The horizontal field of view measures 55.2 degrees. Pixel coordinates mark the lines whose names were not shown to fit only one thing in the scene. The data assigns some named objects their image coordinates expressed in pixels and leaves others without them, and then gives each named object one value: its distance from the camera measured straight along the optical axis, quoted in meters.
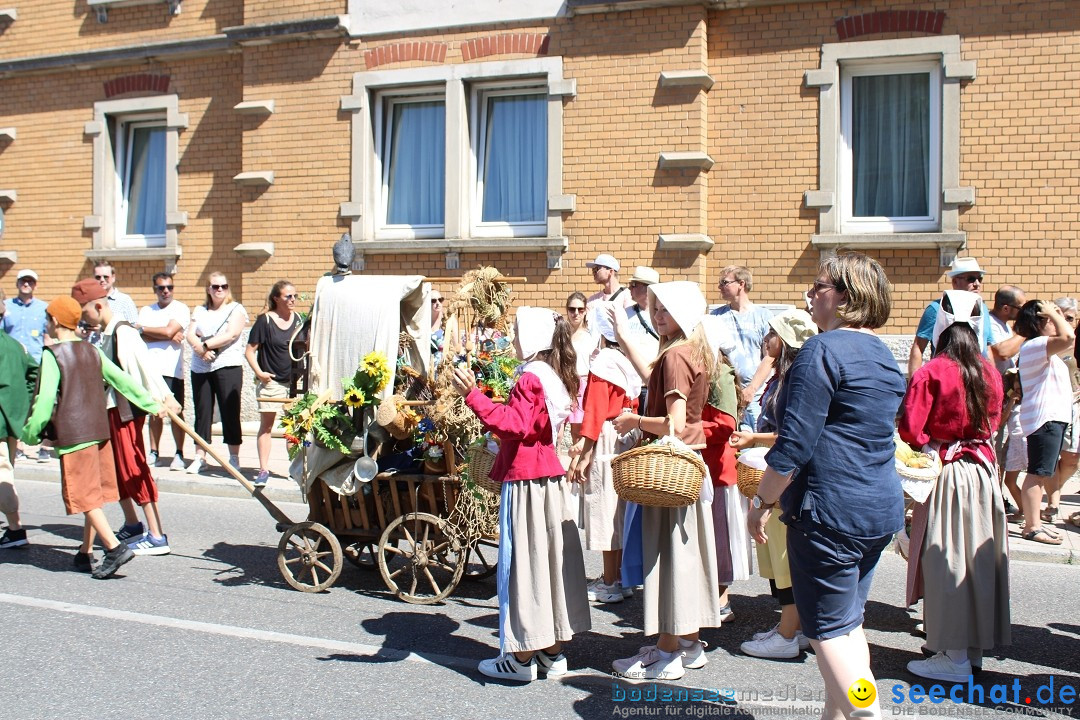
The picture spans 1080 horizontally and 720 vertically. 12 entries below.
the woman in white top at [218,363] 11.06
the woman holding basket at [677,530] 5.16
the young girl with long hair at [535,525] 5.15
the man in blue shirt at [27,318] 12.27
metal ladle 6.50
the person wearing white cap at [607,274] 9.72
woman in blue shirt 3.95
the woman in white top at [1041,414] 8.34
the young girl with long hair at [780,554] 5.60
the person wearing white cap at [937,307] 8.31
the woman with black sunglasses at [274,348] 10.79
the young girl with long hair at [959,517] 5.28
